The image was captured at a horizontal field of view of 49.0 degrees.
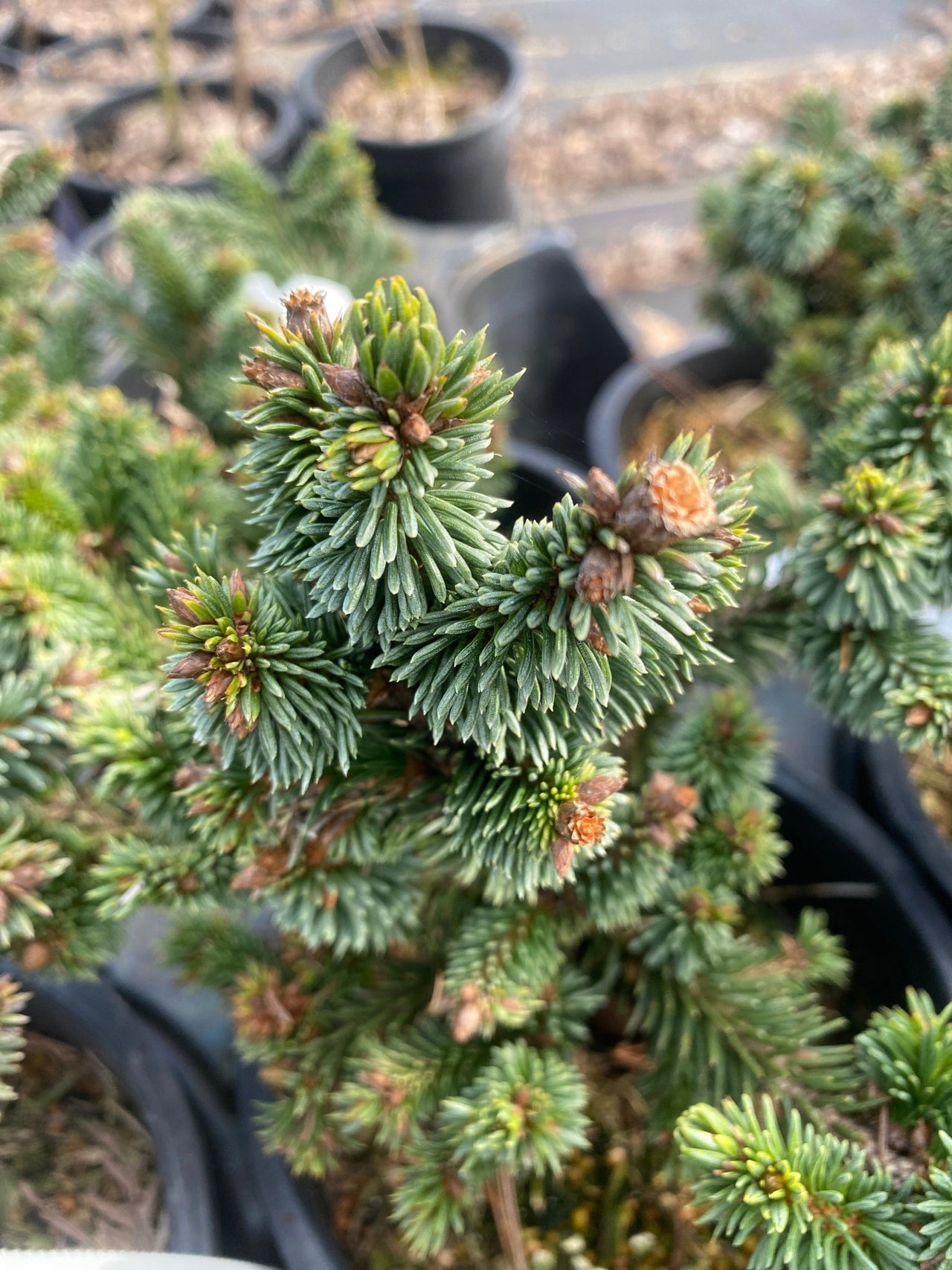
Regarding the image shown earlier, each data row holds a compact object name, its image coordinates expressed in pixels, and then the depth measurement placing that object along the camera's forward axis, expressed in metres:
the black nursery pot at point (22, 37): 0.94
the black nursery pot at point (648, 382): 0.50
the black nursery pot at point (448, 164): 0.69
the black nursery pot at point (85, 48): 0.87
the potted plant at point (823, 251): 0.38
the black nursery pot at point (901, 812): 0.31
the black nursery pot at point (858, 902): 0.28
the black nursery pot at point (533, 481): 0.37
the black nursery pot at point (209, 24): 0.89
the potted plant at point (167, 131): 0.70
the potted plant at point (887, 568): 0.21
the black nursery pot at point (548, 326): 0.55
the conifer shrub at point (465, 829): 0.14
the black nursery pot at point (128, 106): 0.69
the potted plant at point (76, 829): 0.23
